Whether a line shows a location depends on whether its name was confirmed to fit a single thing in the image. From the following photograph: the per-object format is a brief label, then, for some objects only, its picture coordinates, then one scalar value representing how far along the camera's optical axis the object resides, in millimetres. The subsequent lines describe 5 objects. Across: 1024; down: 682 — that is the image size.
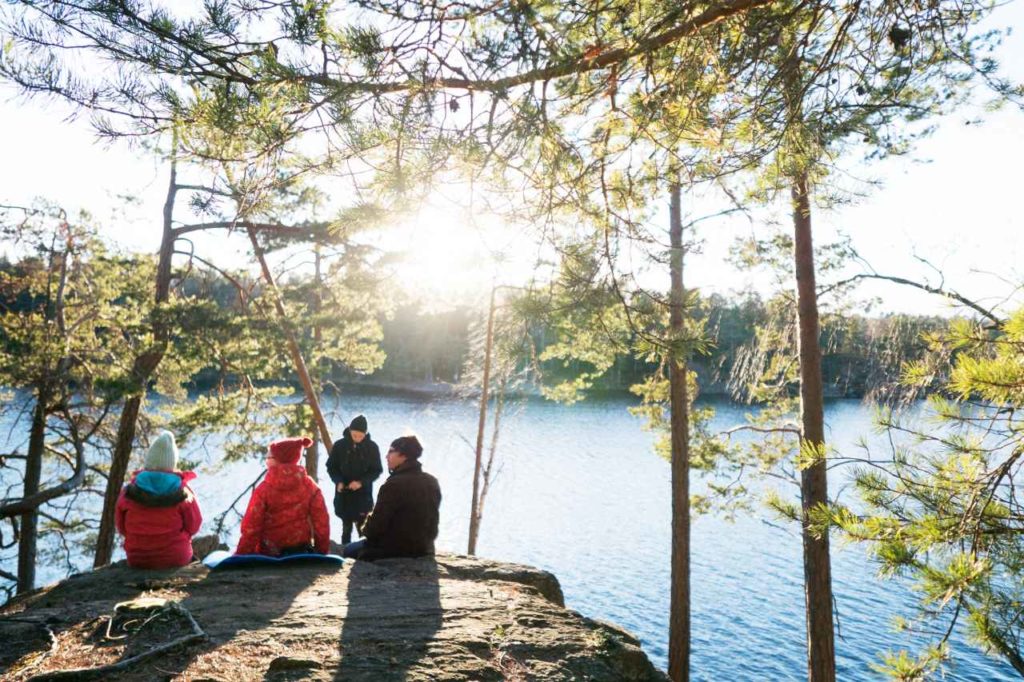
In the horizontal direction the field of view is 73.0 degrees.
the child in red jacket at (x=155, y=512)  4711
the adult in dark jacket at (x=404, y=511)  5117
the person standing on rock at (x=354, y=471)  6684
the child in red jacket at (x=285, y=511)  4926
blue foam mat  4820
